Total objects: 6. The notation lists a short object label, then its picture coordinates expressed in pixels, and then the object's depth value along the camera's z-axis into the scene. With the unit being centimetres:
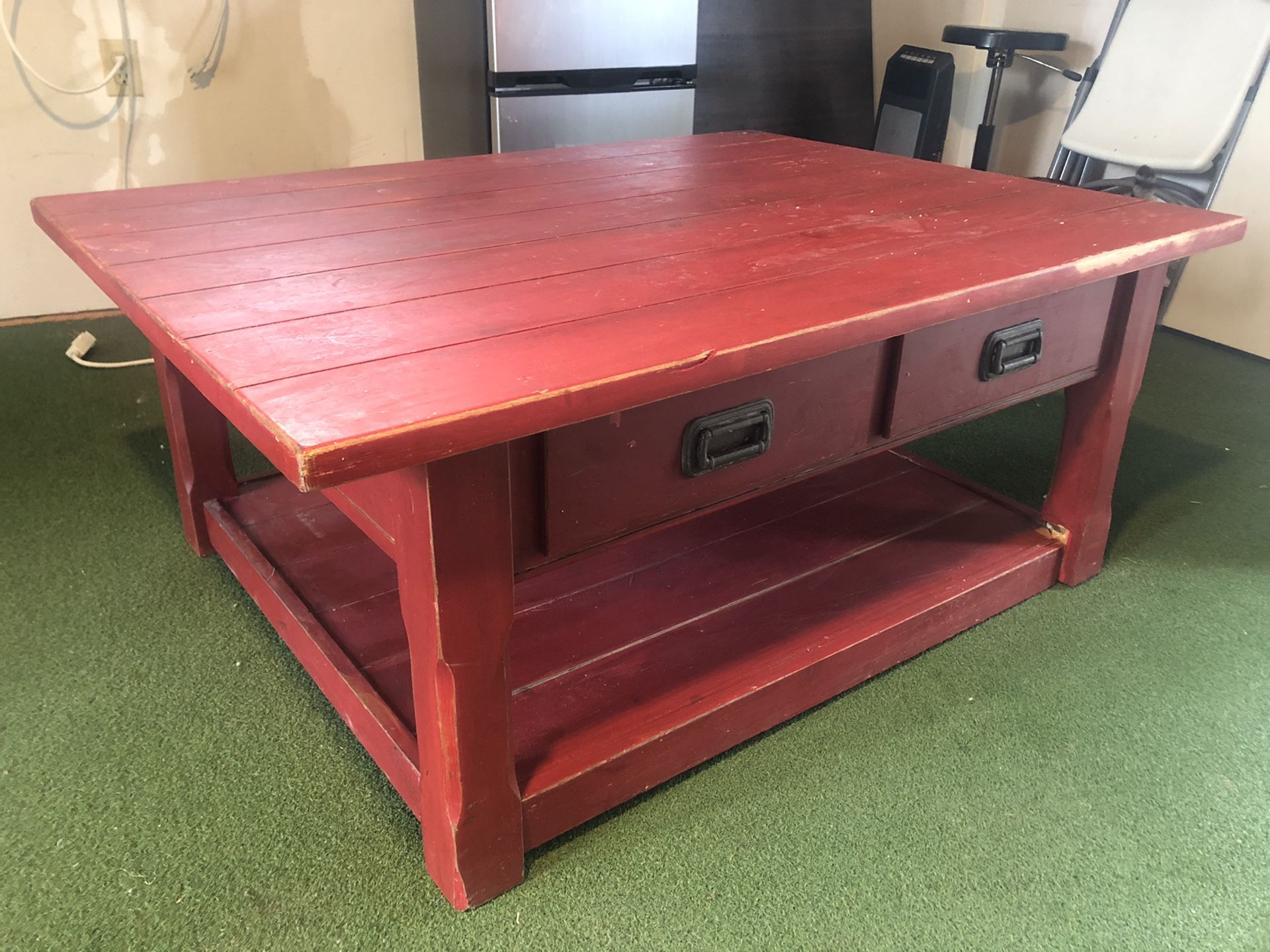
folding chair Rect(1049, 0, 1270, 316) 231
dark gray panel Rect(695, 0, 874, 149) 300
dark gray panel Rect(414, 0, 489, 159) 242
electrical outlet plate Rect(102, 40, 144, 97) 234
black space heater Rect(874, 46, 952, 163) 312
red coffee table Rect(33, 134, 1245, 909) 81
